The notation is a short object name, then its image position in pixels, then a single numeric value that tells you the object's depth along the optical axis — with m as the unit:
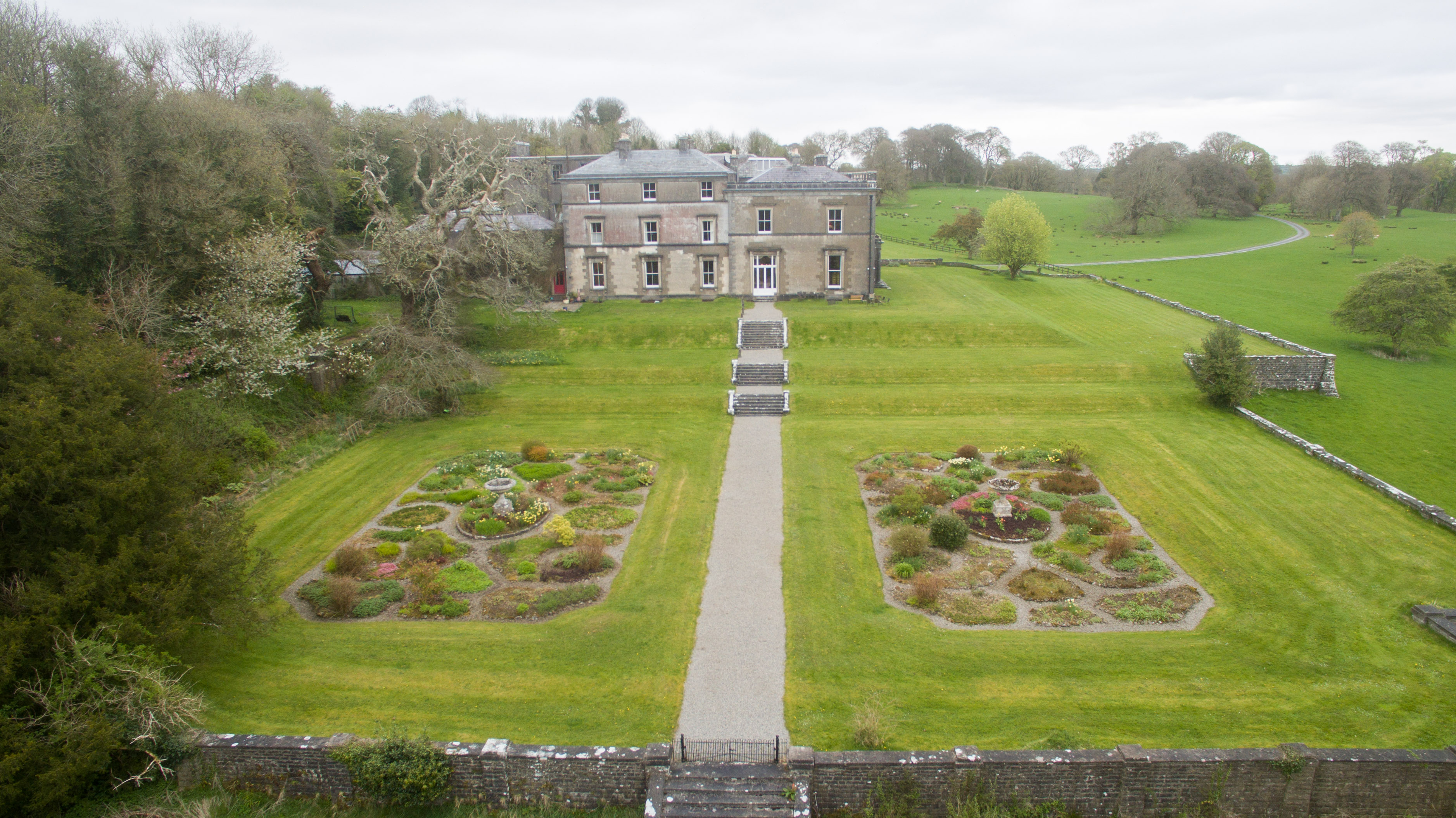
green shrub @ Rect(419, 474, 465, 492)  26.12
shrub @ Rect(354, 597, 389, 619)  18.77
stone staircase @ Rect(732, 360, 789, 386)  36.66
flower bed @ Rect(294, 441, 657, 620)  19.23
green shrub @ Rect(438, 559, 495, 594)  19.91
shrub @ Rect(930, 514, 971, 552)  21.67
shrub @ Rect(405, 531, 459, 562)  21.33
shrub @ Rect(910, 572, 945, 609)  18.98
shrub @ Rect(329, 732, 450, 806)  12.88
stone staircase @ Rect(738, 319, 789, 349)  40.94
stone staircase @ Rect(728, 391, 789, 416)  33.62
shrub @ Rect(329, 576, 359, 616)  18.58
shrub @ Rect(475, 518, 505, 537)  22.78
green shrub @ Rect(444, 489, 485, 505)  25.20
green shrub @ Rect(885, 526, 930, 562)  21.22
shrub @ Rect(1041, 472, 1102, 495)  25.52
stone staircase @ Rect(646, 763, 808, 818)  12.77
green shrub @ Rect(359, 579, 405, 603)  19.48
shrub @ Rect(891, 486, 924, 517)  23.55
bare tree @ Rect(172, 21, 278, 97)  43.62
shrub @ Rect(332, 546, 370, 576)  20.45
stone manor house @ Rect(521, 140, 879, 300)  46.91
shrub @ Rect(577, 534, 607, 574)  20.80
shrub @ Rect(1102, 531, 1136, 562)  21.09
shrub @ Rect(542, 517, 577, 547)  22.23
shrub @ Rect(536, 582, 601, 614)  18.98
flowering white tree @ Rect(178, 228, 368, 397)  27.69
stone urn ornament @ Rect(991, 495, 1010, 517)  23.25
